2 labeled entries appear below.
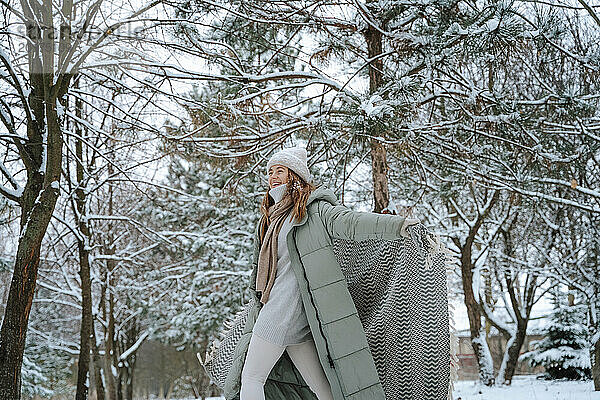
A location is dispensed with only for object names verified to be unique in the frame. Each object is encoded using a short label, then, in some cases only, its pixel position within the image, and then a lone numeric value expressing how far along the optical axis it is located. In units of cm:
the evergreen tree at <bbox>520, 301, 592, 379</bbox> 1291
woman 295
